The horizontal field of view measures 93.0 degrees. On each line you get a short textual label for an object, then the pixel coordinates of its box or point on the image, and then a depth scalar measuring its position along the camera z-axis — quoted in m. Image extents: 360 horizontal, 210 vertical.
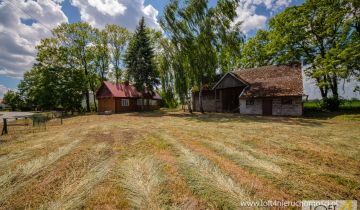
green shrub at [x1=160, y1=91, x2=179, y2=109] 26.34
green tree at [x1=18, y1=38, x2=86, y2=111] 27.39
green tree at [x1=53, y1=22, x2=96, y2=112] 30.94
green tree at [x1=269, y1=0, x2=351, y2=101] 19.62
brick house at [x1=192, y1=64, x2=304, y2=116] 19.09
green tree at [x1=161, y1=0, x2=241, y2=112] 20.78
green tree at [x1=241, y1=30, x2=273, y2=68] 29.51
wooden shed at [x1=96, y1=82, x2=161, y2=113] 28.33
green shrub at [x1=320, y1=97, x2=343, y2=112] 20.67
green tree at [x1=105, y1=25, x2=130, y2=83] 34.69
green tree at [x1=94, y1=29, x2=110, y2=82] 33.91
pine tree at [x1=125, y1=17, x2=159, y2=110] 28.17
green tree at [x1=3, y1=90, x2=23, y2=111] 56.12
